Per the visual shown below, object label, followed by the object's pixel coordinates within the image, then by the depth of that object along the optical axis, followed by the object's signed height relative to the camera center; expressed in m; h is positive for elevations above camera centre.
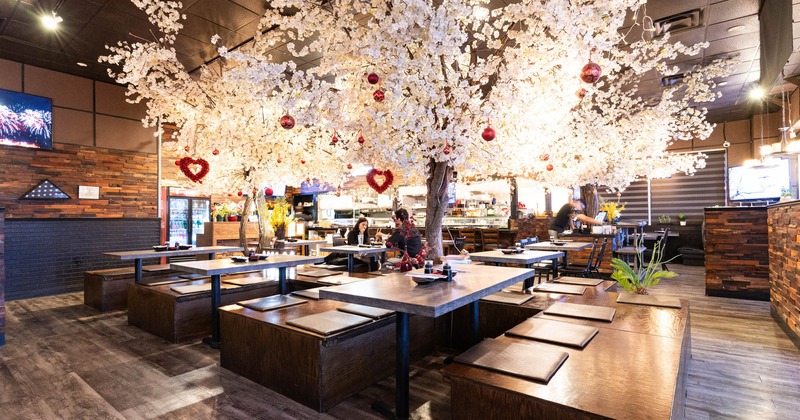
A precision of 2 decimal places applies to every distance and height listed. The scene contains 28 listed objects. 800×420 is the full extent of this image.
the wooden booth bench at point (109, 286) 5.55 -1.00
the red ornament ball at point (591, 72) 3.00 +1.05
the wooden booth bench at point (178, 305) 4.14 -0.98
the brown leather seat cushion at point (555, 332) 2.31 -0.75
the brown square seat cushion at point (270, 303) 3.36 -0.78
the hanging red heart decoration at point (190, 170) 6.15 +0.74
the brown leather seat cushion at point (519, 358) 1.88 -0.75
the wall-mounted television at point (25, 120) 6.83 +1.70
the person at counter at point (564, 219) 7.90 -0.16
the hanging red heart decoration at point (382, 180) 4.69 +0.39
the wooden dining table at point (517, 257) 4.18 -0.50
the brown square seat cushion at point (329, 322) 2.73 -0.79
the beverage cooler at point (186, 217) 11.08 -0.06
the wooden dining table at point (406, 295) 2.13 -0.48
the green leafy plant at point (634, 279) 3.68 -0.64
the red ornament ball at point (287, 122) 3.93 +0.92
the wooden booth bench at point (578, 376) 1.61 -0.77
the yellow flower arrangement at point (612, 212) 8.88 -0.03
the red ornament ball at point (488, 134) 3.46 +0.68
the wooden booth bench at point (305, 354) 2.65 -1.02
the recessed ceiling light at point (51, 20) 5.36 +2.69
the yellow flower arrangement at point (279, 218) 6.73 -0.07
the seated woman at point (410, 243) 5.66 -0.43
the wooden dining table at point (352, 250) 5.90 -0.55
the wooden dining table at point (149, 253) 5.03 -0.53
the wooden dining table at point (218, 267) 3.69 -0.51
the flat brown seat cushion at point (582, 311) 2.84 -0.75
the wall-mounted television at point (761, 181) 7.11 +0.53
